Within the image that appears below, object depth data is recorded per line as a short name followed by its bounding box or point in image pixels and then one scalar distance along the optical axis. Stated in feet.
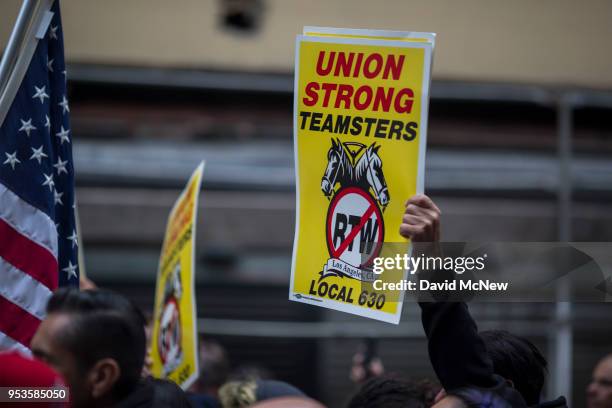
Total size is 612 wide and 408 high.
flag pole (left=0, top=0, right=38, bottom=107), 20.98
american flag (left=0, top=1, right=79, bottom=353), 20.63
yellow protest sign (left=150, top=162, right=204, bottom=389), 26.43
